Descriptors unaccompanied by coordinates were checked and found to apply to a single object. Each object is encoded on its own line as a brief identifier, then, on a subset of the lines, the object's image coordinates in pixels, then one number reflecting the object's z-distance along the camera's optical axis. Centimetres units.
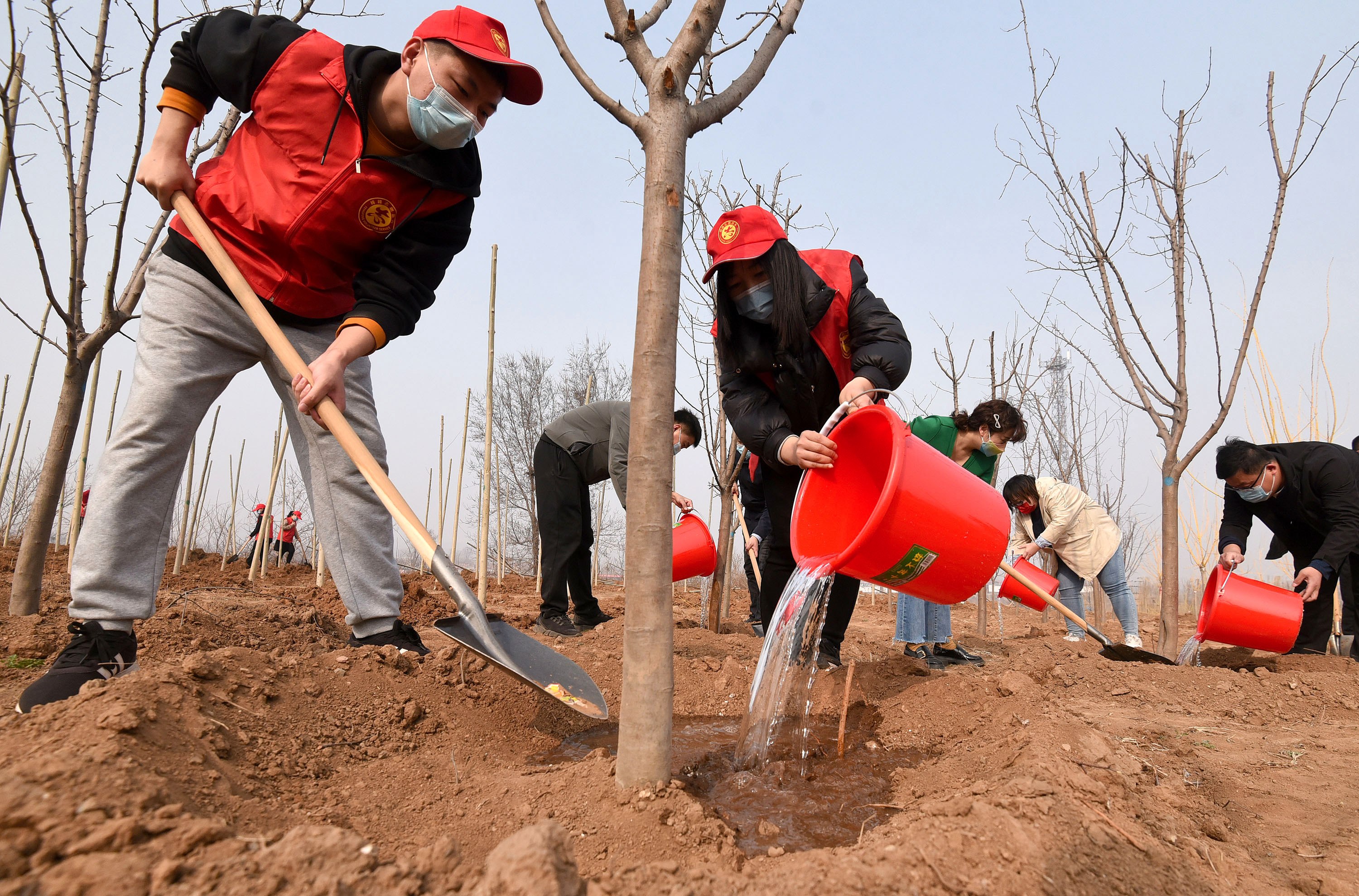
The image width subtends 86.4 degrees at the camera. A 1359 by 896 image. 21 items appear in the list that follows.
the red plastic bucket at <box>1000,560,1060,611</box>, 516
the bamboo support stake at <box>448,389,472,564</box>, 938
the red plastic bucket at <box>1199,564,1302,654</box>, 366
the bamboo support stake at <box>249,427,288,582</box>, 650
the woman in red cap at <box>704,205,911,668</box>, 244
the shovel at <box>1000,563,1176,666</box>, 354
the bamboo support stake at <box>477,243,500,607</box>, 361
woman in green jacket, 415
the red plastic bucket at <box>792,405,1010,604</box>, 206
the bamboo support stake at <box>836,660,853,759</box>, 206
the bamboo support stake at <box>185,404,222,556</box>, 746
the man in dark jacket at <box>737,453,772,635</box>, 485
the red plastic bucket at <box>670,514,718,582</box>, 445
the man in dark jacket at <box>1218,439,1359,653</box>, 376
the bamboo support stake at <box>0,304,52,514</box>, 562
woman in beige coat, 513
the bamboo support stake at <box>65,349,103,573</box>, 411
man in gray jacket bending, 427
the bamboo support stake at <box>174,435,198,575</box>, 630
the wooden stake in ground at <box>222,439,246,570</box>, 921
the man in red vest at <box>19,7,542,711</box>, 186
